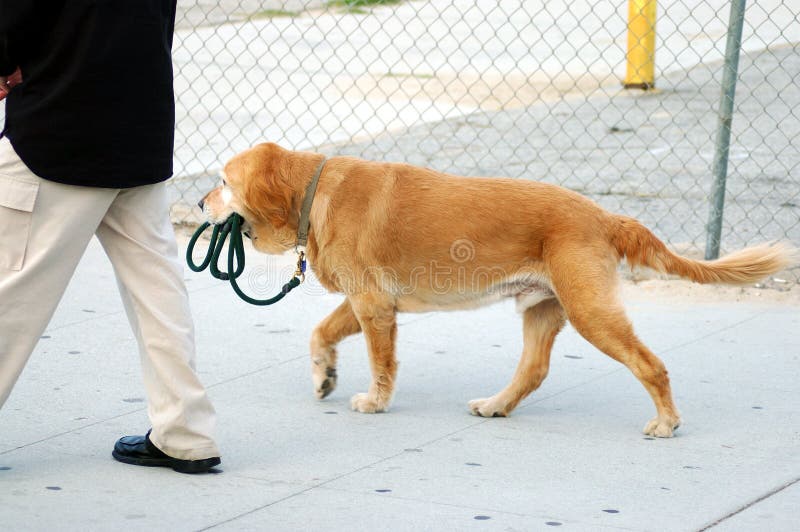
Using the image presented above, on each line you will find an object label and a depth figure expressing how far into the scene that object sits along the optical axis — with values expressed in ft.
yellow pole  69.21
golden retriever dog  27.61
